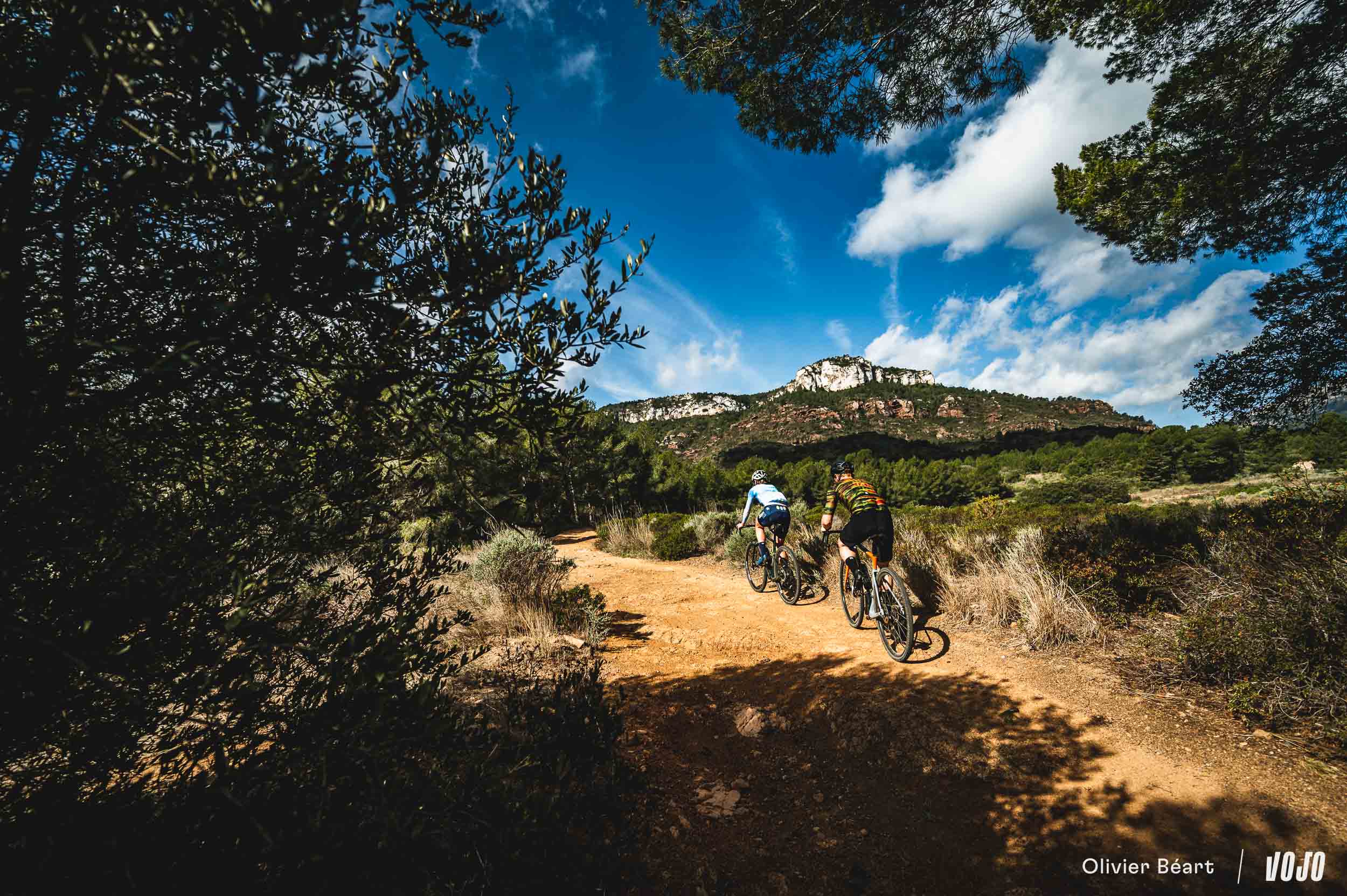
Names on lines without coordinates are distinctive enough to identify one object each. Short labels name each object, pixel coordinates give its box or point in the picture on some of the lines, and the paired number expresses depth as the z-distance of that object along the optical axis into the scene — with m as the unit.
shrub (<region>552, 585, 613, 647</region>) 6.09
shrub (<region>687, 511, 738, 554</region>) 12.23
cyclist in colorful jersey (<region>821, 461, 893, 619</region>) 5.66
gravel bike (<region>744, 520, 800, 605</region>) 7.41
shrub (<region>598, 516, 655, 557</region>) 13.18
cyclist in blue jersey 7.79
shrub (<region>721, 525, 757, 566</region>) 10.63
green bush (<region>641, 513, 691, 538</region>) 13.66
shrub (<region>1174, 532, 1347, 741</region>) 3.36
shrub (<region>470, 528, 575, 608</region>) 6.48
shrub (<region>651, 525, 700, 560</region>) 12.04
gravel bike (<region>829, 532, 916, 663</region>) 5.02
